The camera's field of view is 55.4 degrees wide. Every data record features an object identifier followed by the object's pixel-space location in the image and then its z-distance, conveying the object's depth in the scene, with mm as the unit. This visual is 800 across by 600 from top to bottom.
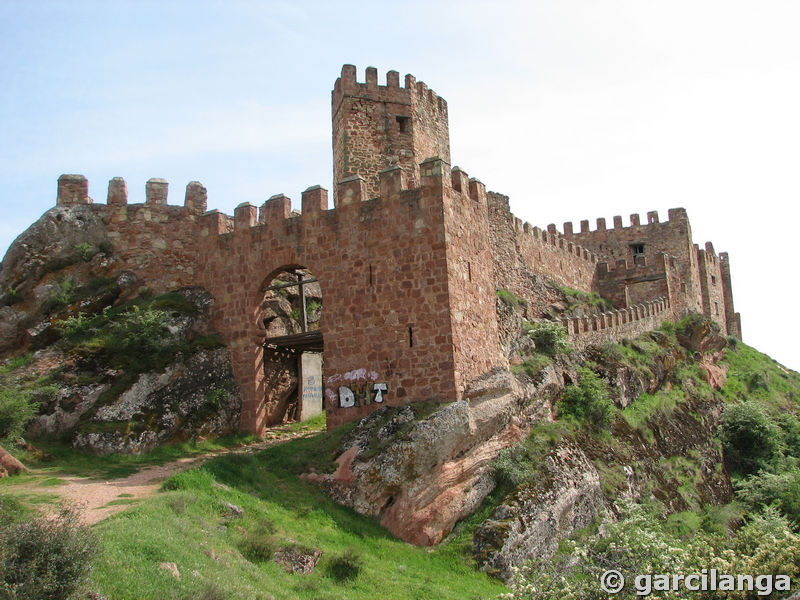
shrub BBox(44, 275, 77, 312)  23484
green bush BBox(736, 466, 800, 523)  23738
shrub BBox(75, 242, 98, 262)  24594
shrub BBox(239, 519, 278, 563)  13617
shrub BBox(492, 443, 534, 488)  18344
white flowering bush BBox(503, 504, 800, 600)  11844
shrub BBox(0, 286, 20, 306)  24047
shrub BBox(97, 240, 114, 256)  24906
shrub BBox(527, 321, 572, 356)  24375
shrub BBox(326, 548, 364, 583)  13992
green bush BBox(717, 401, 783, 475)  29219
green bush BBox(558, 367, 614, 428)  23047
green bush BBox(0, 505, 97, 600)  9281
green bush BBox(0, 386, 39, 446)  18094
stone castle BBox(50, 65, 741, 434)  20109
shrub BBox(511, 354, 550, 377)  22359
